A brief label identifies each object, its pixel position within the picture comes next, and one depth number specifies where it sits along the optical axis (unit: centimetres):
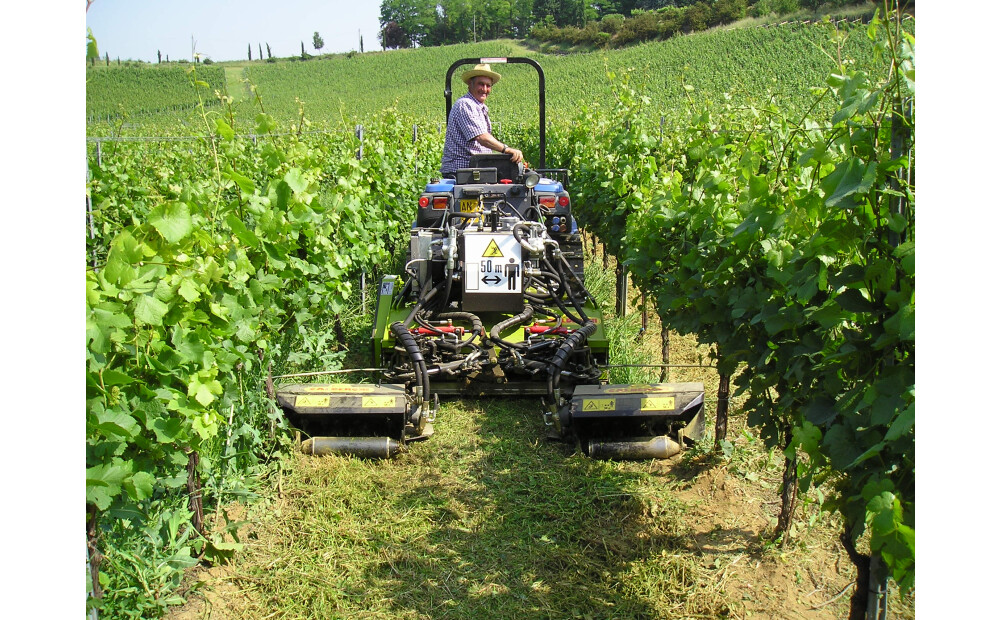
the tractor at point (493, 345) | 438
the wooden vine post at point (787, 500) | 351
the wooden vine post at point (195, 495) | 325
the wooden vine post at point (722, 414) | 439
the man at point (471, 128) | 740
